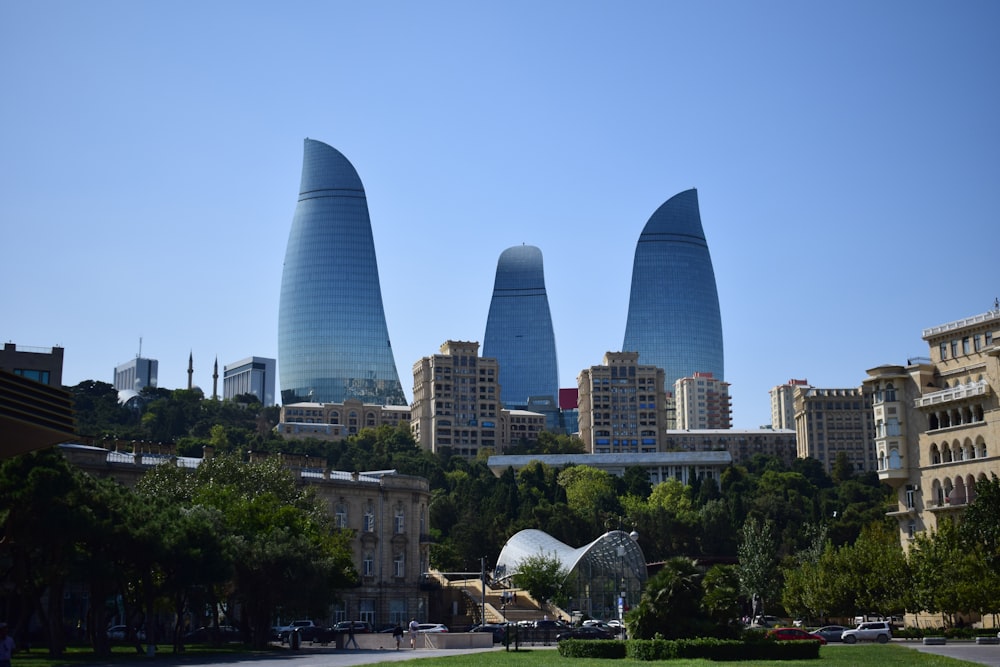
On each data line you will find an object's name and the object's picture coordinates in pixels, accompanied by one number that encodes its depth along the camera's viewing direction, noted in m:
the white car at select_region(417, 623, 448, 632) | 87.31
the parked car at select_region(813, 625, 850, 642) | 77.12
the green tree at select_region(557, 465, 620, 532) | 148.38
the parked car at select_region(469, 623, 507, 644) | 78.25
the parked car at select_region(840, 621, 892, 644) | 74.81
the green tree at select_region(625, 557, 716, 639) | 55.97
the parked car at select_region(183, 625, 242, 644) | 76.75
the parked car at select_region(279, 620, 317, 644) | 81.62
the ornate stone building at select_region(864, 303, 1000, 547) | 87.38
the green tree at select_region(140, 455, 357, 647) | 70.56
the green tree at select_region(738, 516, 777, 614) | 107.94
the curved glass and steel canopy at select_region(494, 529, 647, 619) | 108.62
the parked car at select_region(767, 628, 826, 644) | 64.06
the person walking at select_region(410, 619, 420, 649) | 72.69
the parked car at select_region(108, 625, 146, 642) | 79.46
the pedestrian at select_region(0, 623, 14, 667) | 35.90
